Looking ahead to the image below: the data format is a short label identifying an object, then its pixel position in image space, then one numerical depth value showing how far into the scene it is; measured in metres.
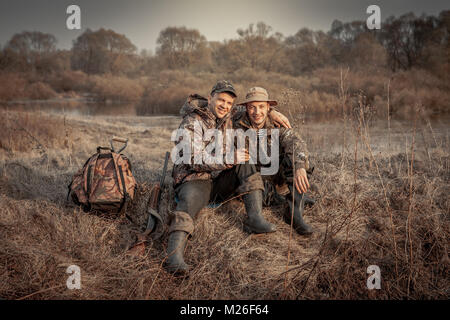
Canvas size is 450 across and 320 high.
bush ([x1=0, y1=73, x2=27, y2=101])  21.31
